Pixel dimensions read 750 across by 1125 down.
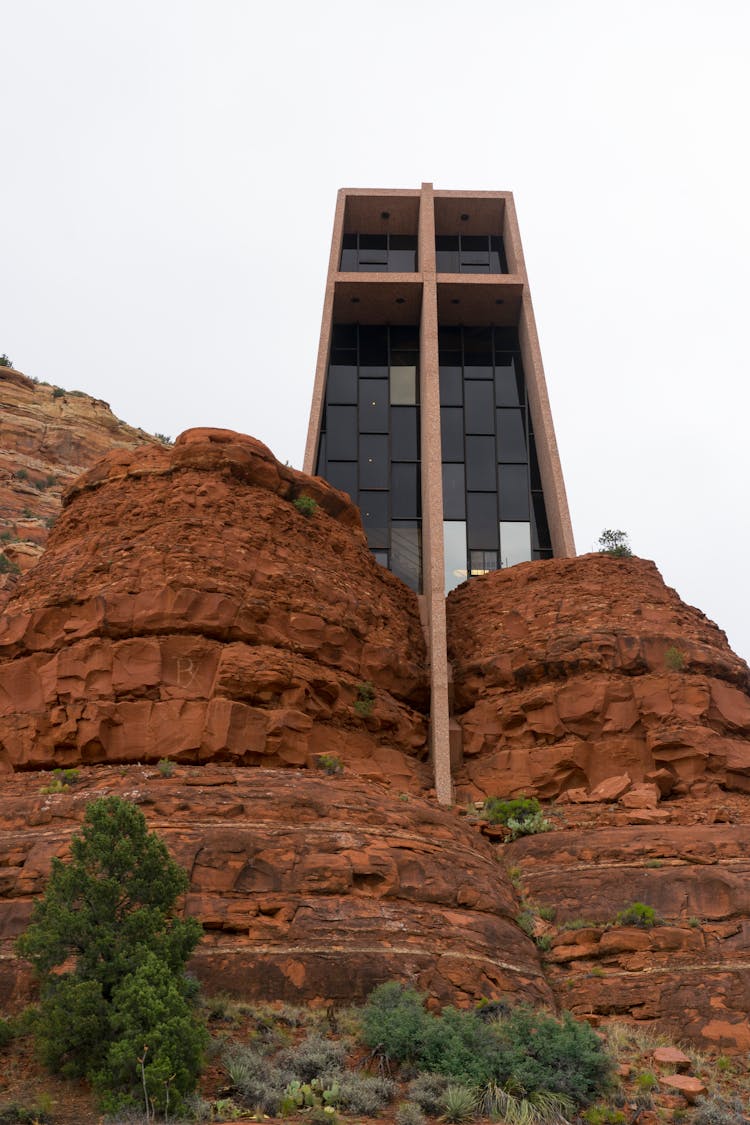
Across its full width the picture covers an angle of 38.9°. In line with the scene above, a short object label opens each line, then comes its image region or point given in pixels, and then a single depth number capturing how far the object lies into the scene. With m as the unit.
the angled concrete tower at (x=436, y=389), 33.53
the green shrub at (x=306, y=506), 26.80
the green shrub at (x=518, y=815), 21.72
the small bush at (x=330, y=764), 21.05
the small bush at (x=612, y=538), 31.05
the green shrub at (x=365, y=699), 23.88
